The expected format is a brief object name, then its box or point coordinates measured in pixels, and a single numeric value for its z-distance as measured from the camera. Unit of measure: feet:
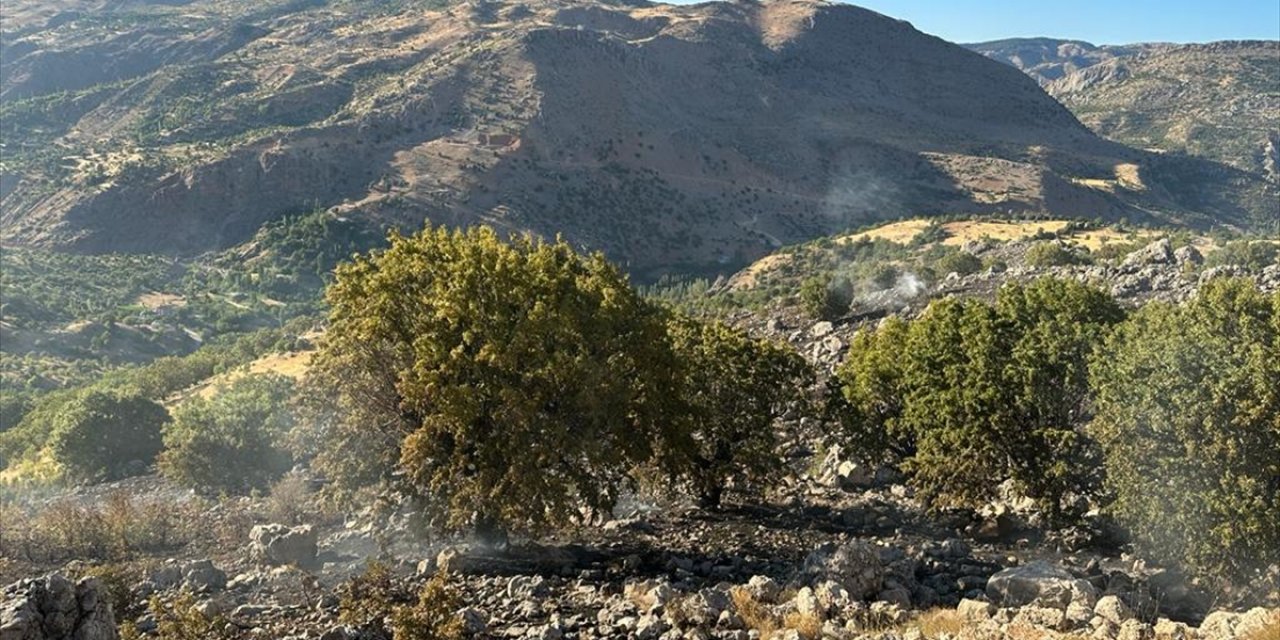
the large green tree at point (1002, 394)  74.95
